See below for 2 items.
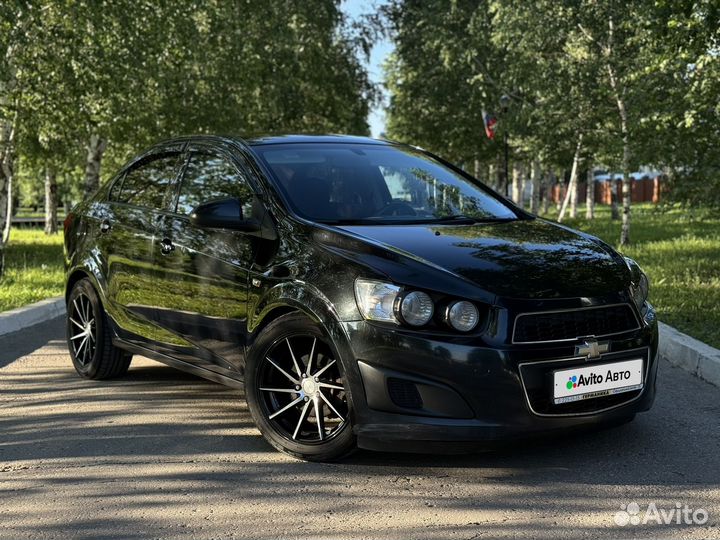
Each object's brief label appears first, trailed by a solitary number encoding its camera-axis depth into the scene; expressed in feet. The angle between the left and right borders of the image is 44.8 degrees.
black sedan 12.72
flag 98.27
